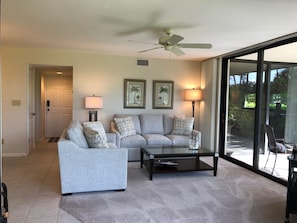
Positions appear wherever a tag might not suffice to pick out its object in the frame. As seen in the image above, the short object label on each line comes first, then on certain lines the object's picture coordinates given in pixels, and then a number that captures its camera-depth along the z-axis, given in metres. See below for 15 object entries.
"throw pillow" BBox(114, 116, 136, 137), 5.34
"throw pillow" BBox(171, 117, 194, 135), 5.65
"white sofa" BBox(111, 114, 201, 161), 5.12
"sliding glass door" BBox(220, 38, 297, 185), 4.08
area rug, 2.79
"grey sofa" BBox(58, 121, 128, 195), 3.28
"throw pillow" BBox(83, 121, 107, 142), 4.52
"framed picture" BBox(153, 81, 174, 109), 6.23
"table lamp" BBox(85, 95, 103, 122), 5.44
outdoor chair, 4.13
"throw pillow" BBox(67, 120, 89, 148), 3.36
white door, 7.94
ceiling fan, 3.50
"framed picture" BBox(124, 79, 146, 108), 6.03
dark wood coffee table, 4.11
